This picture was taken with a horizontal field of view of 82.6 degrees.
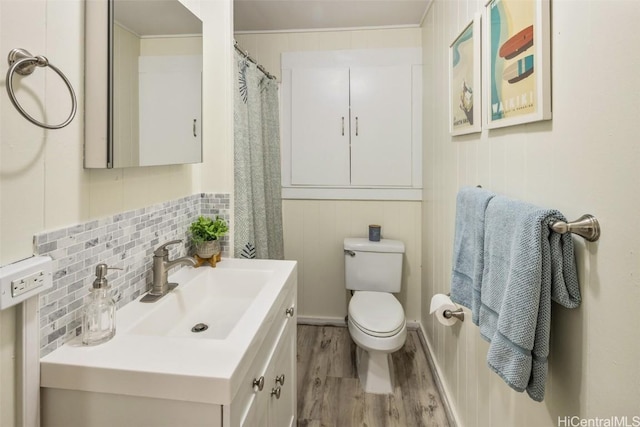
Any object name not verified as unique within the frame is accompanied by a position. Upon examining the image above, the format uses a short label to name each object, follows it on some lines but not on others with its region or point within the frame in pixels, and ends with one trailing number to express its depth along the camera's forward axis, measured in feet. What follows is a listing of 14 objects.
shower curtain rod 6.15
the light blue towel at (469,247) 3.90
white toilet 6.61
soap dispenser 3.12
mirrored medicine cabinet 3.35
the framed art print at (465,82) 4.75
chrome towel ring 2.51
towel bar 2.55
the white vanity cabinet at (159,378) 2.68
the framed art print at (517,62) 3.13
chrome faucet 4.30
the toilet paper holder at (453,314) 5.16
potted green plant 5.22
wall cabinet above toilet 9.00
